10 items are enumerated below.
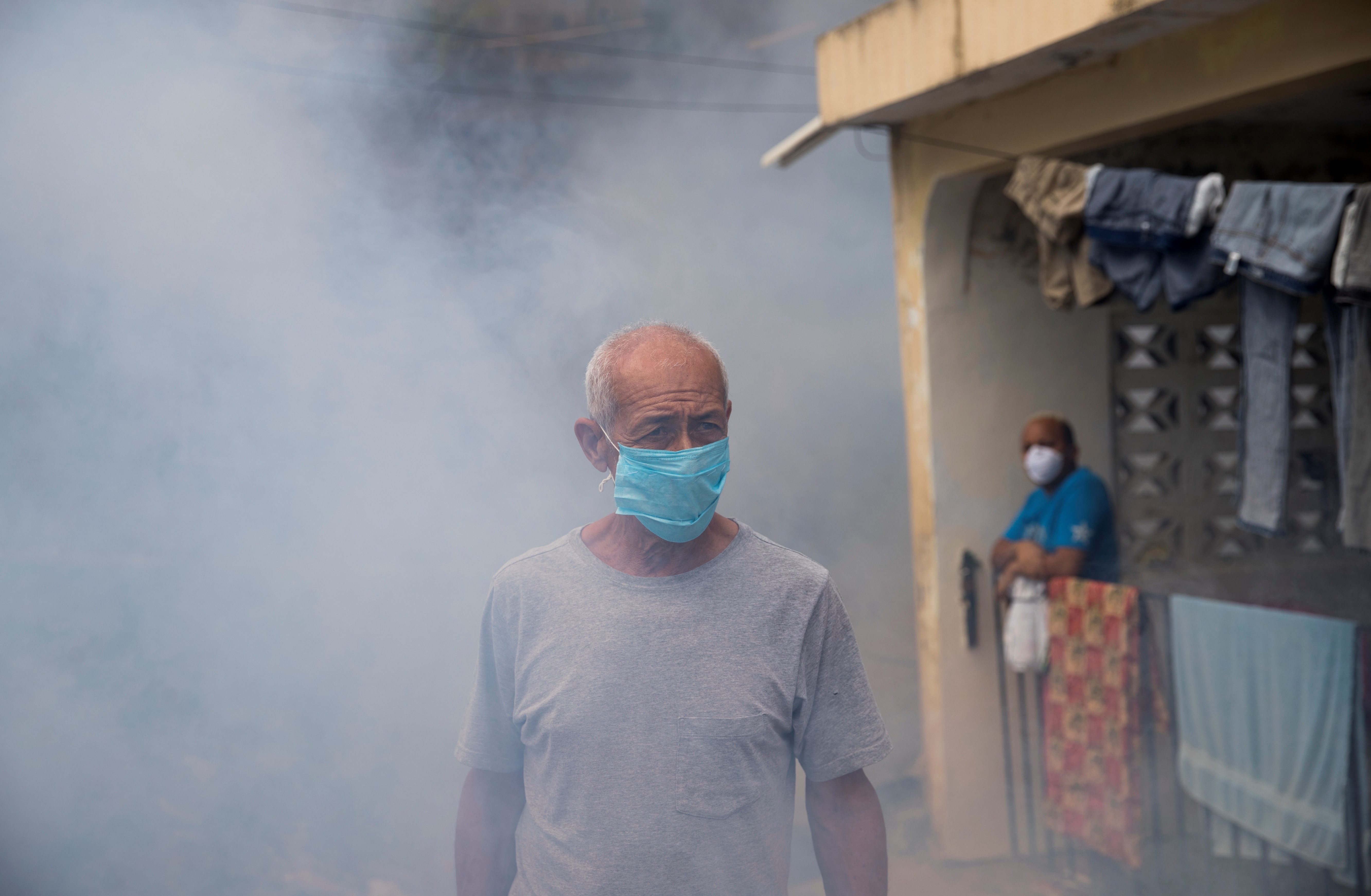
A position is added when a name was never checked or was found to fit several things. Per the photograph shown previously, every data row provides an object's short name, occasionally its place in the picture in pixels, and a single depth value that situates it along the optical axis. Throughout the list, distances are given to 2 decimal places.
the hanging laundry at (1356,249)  2.81
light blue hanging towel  3.46
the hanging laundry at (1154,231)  3.22
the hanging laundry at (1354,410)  3.07
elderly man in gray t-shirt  1.52
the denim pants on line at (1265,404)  3.33
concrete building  3.74
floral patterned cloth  4.13
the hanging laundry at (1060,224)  3.66
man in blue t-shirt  4.37
